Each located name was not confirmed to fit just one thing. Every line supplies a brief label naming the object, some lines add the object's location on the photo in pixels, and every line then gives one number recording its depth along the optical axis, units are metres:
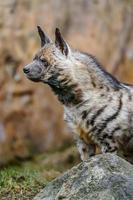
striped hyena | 12.99
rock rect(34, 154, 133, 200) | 11.20
